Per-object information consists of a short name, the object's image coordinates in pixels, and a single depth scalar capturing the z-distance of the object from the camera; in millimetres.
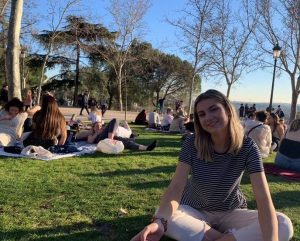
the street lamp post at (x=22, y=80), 21626
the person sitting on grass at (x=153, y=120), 10794
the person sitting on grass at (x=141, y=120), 12115
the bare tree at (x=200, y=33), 16689
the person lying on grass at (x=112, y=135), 5854
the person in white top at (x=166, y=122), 10583
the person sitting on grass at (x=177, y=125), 9910
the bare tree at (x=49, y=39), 17501
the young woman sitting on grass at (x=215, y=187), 1930
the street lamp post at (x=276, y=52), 12977
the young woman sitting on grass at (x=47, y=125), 5074
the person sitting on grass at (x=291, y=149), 4955
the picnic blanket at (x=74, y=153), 4847
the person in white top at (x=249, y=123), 5747
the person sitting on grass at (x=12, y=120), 5621
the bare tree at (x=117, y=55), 20663
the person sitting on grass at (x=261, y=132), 5616
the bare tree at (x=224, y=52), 17416
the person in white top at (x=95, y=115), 7782
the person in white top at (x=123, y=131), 6159
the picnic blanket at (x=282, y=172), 4600
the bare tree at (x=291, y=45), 15856
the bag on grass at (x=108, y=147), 5510
